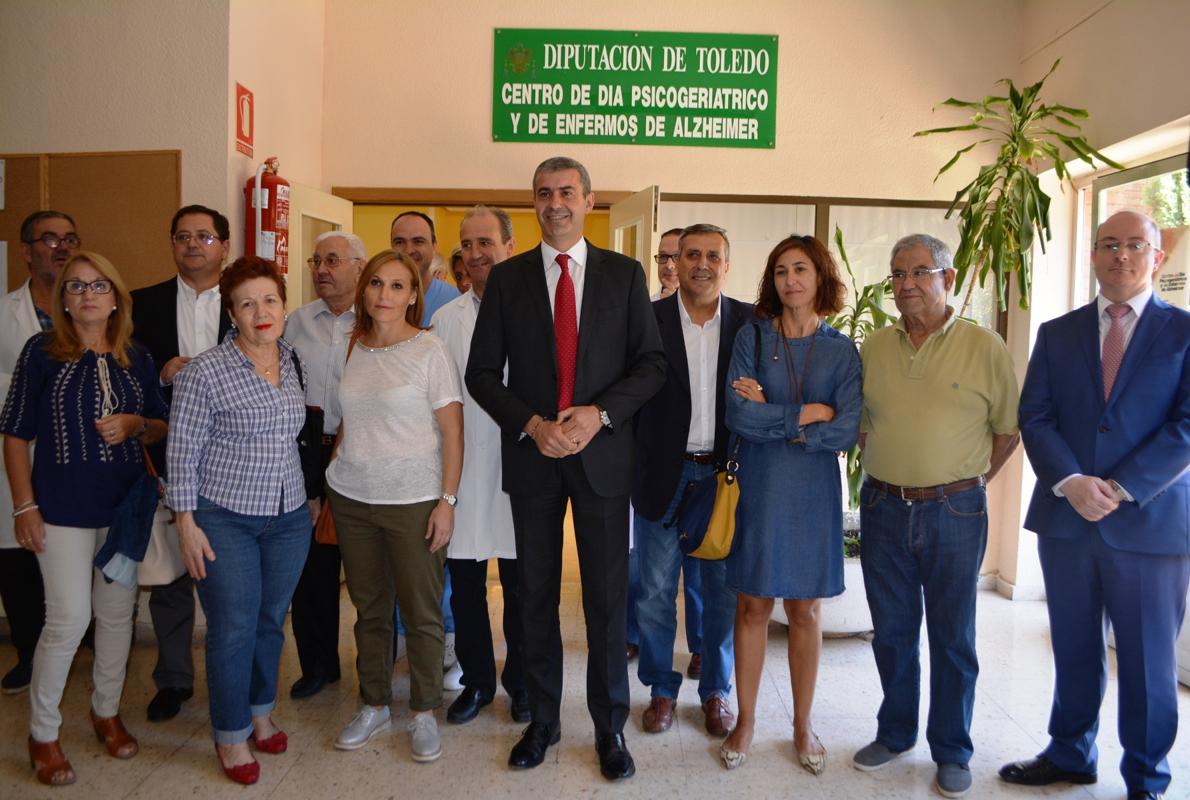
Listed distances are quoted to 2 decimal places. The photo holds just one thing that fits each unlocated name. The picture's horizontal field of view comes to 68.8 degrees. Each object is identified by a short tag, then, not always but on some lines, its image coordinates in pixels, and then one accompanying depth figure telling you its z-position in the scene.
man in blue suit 2.52
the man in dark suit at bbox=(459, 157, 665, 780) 2.65
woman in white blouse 2.71
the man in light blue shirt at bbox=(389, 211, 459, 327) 3.59
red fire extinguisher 4.26
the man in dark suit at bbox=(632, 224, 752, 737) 2.97
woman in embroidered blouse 2.59
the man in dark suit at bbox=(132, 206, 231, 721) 3.14
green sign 5.23
